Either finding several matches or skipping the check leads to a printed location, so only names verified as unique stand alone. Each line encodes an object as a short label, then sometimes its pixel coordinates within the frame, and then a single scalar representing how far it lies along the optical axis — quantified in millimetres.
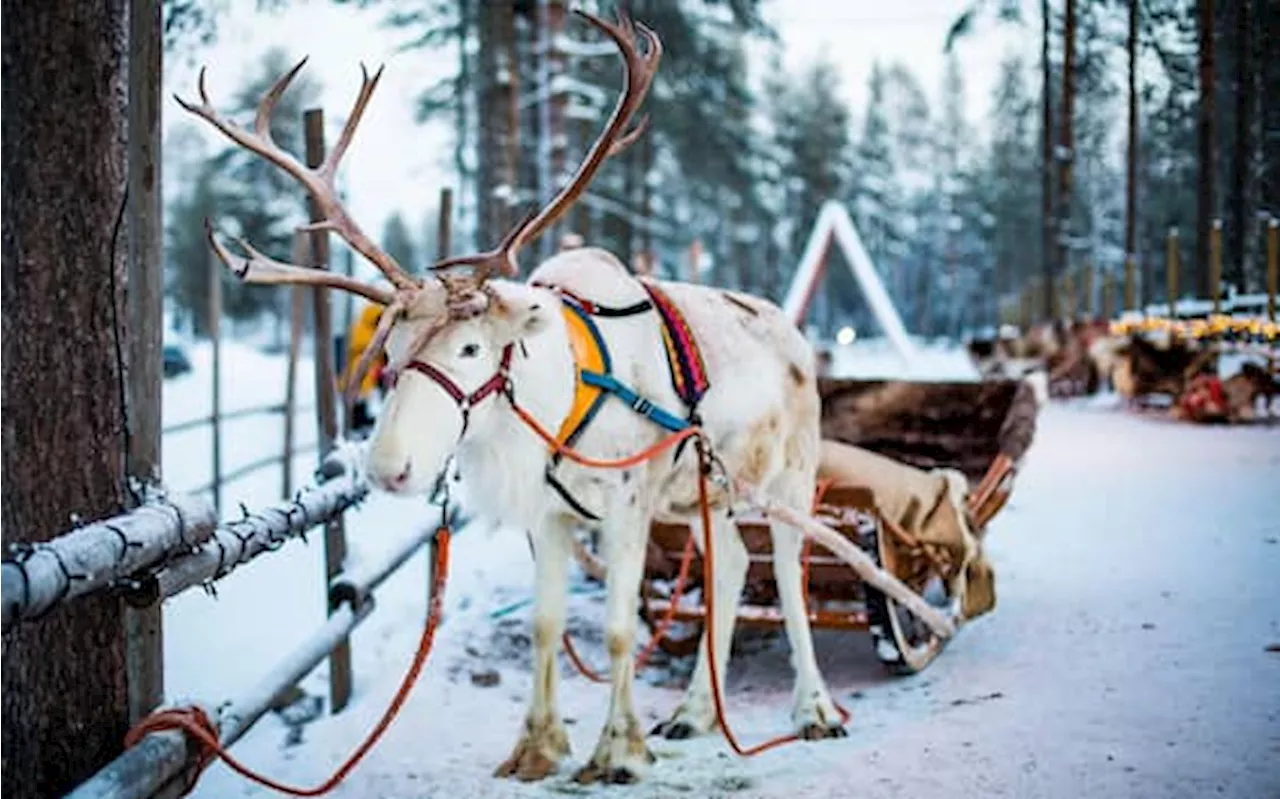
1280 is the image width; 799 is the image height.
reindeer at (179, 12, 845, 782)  3859
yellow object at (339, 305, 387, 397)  12227
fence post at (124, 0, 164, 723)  3301
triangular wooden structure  16438
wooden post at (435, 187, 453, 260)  7887
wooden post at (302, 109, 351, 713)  5512
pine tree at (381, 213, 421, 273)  64062
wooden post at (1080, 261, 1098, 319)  23578
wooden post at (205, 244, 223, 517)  9001
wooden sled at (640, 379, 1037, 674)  5555
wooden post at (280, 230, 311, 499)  8480
